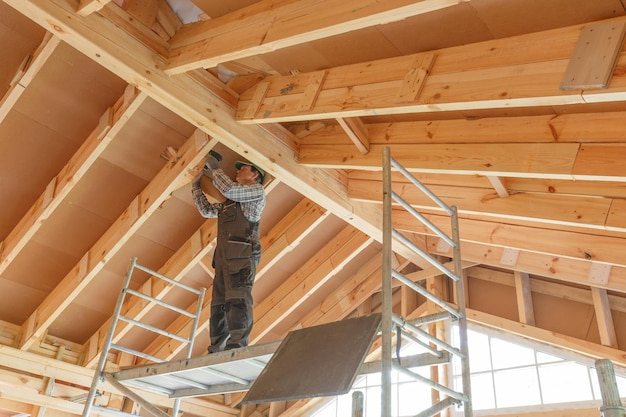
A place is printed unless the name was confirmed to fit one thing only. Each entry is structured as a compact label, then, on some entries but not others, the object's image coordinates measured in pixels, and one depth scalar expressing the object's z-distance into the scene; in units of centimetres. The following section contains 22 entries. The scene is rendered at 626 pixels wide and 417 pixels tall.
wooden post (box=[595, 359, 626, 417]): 197
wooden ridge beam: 286
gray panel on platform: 223
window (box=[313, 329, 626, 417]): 467
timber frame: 269
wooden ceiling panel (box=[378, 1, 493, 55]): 264
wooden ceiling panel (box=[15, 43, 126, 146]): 361
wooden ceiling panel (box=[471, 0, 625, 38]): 235
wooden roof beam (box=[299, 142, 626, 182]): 281
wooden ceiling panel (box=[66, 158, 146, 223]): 415
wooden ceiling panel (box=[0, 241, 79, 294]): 450
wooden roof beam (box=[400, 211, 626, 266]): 381
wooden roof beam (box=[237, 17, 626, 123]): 241
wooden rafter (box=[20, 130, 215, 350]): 388
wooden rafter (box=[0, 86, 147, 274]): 359
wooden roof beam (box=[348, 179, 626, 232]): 336
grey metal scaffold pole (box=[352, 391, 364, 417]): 233
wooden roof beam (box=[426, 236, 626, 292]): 425
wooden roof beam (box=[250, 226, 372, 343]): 508
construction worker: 352
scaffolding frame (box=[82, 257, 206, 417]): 351
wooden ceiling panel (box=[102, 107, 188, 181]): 397
